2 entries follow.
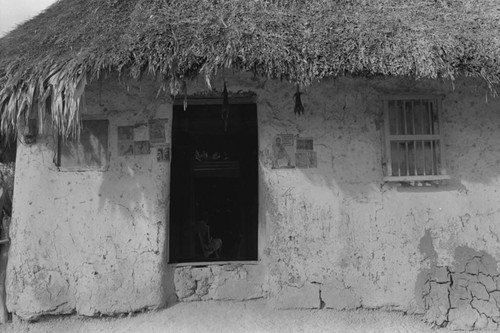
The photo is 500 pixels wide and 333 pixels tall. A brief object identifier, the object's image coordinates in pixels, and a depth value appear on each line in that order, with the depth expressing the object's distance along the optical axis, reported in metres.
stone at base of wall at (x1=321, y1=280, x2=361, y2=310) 4.52
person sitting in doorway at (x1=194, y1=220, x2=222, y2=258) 6.56
